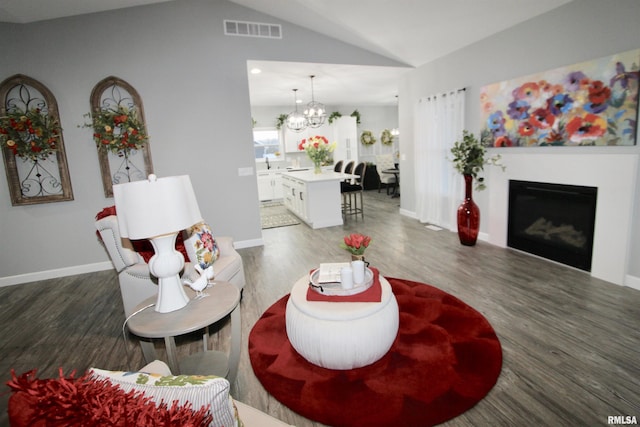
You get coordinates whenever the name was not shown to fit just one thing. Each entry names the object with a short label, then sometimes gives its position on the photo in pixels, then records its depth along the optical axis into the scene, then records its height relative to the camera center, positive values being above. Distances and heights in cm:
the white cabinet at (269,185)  936 -81
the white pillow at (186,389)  83 -57
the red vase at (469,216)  448 -95
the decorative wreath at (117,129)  417 +45
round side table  170 -84
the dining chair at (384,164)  1066 -46
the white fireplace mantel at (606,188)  304 -47
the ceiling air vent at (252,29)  463 +179
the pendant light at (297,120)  717 +75
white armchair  265 -86
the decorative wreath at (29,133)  387 +43
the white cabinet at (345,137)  1022 +46
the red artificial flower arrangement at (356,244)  246 -68
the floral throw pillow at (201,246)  284 -74
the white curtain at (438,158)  504 -18
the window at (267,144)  999 +37
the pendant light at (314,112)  657 +83
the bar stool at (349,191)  652 -76
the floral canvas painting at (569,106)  300 +35
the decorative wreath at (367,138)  1086 +42
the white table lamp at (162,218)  166 -28
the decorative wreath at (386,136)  1115 +45
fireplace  344 -90
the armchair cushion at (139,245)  274 -70
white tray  221 -91
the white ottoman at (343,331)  200 -108
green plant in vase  432 -37
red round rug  181 -138
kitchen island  588 -81
